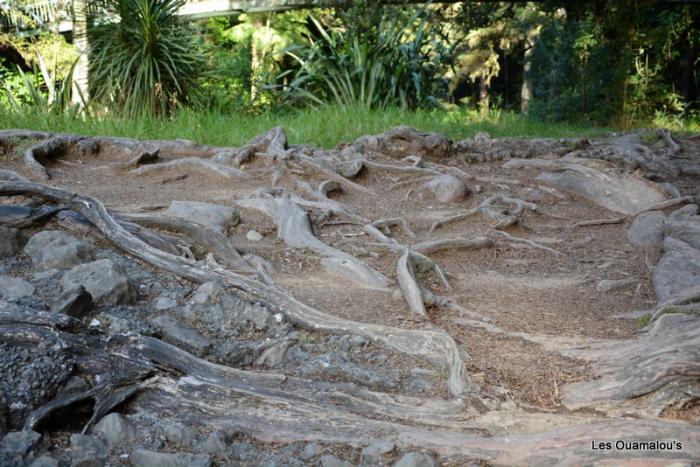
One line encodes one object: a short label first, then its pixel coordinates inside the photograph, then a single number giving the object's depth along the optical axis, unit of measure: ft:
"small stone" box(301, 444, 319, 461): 9.67
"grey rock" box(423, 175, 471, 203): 23.41
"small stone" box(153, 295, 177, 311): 12.99
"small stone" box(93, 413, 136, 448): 9.66
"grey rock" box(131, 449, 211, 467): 9.28
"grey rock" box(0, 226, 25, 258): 14.07
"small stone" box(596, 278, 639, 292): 15.92
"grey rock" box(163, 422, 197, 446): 9.86
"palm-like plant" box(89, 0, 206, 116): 33.01
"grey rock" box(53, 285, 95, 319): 11.66
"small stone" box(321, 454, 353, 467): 9.45
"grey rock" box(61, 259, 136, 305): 12.50
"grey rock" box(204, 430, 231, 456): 9.70
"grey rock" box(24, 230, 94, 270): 13.66
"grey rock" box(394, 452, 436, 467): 9.25
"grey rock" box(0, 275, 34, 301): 12.35
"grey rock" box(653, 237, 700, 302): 14.64
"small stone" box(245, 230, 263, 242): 17.97
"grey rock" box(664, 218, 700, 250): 17.76
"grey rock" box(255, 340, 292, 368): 11.91
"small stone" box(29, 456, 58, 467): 8.87
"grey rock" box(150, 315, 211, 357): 11.80
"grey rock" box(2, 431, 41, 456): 9.11
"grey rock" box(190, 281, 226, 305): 13.20
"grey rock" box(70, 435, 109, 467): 9.17
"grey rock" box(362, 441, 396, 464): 9.52
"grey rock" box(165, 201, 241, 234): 17.80
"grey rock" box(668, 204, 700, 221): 20.43
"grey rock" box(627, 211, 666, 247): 19.54
